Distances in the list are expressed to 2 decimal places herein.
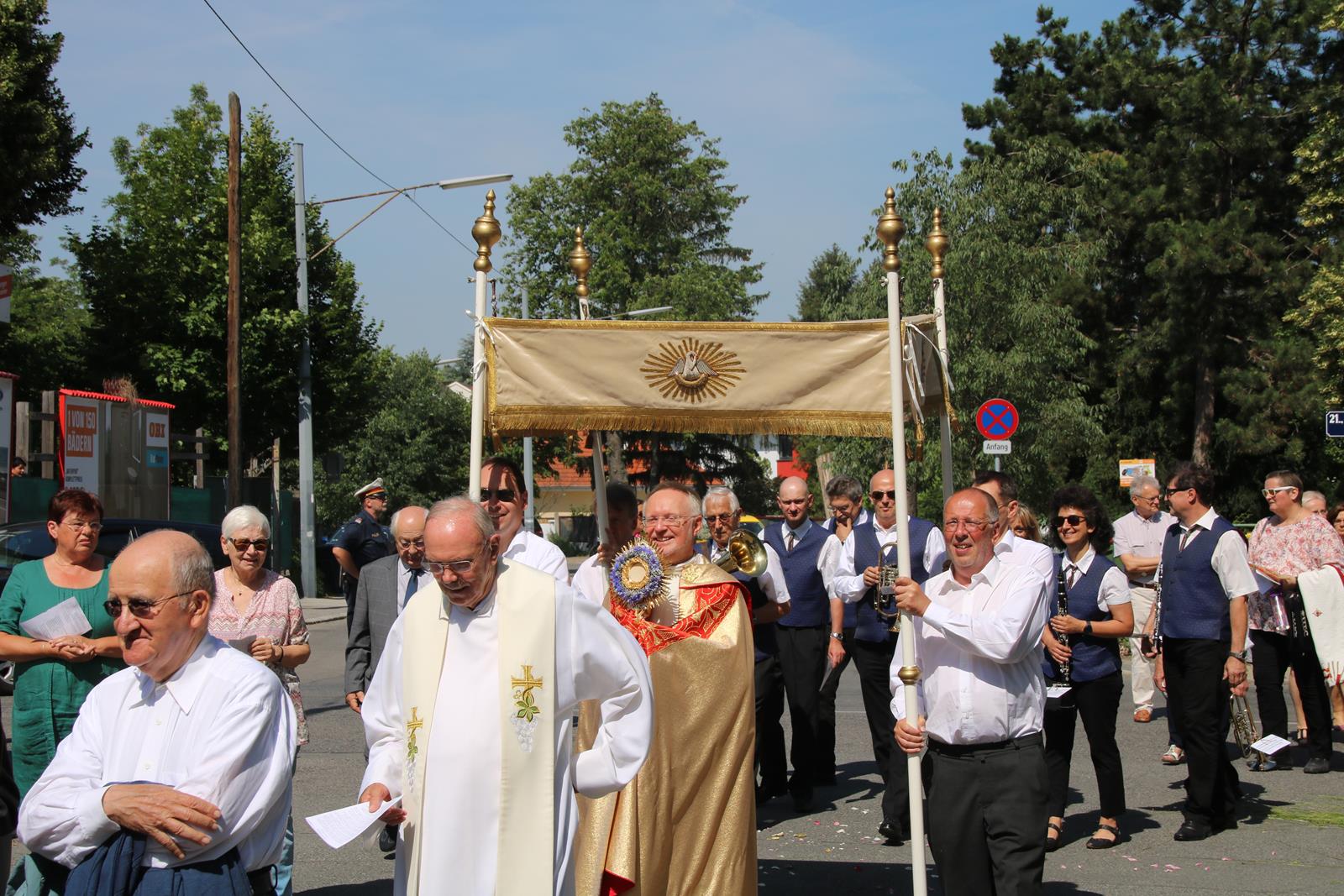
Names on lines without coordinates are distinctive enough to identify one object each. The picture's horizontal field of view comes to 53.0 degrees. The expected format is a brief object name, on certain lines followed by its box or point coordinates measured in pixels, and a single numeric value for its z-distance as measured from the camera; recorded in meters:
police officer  10.23
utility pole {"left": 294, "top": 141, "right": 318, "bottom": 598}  24.64
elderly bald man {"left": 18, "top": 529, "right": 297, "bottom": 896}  3.29
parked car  13.33
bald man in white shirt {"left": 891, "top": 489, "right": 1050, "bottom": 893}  4.96
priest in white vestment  3.81
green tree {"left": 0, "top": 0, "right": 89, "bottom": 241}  20.55
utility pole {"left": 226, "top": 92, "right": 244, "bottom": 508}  21.50
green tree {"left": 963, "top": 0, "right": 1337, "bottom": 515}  30.30
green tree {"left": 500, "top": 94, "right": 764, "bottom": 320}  51.75
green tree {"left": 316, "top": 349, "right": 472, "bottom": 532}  50.56
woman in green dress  5.49
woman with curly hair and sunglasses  7.16
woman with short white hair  6.00
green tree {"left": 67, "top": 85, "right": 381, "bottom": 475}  27.59
